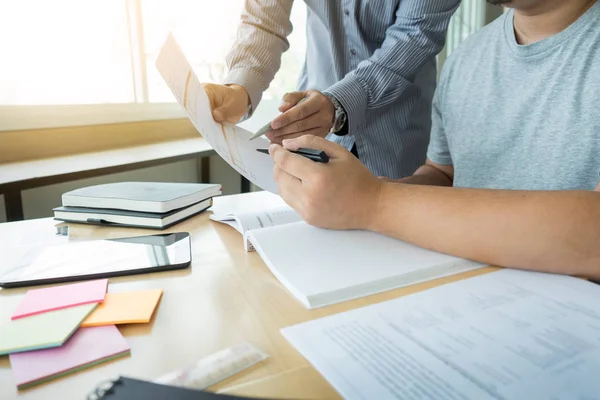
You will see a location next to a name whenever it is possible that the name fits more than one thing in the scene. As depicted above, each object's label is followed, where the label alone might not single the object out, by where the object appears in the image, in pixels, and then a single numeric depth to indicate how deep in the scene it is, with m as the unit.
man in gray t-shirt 0.55
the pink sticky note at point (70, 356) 0.37
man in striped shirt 0.94
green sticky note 0.41
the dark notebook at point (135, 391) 0.27
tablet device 0.57
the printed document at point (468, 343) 0.34
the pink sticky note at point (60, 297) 0.48
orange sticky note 0.45
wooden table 0.35
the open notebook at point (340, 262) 0.51
